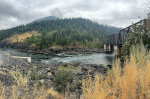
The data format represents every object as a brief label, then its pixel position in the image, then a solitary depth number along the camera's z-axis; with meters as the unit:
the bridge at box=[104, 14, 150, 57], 12.14
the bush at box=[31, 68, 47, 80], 8.95
